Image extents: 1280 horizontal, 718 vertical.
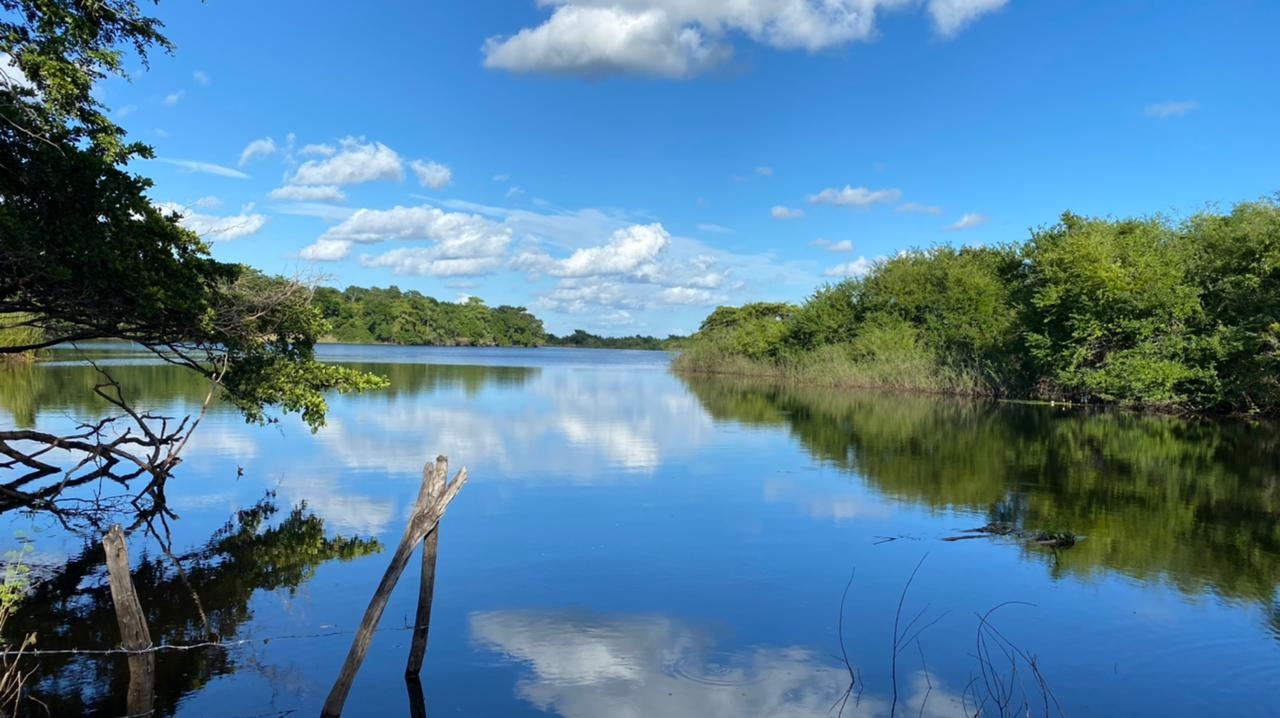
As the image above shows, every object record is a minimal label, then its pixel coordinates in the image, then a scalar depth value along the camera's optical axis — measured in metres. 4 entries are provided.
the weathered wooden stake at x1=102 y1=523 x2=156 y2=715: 5.25
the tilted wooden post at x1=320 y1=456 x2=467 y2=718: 5.92
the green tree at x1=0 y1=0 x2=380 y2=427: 8.66
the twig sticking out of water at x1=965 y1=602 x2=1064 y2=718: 6.62
